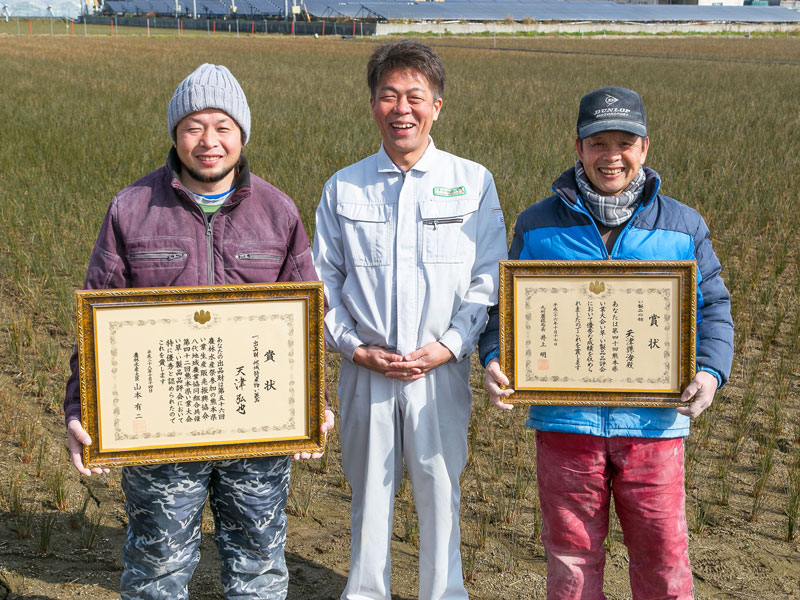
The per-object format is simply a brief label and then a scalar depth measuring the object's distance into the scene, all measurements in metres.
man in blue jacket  2.36
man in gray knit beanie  2.23
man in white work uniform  2.59
